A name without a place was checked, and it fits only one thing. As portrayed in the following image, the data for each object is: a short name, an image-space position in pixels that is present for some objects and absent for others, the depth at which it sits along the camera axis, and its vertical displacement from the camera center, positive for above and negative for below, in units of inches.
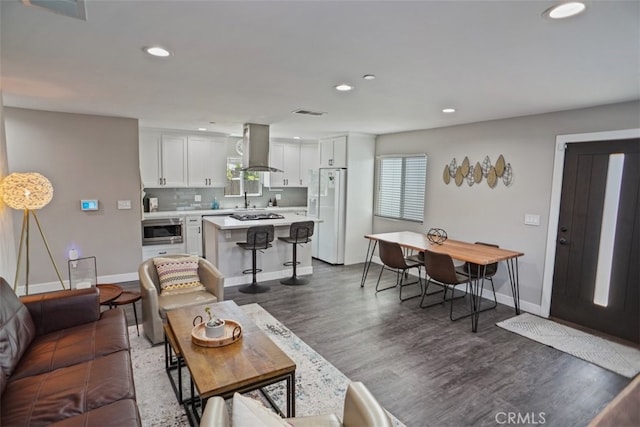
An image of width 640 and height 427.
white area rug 93.0 -62.1
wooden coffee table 74.4 -42.9
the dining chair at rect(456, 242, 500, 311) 164.4 -40.6
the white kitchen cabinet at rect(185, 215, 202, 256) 255.9 -40.6
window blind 227.8 -0.5
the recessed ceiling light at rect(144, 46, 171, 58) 86.9 +33.0
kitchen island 198.1 -42.8
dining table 151.3 -30.4
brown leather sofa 65.3 -44.2
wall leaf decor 177.5 +8.7
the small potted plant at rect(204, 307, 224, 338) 90.3 -38.9
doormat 122.0 -60.7
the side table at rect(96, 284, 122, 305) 120.6 -42.0
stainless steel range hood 210.1 +21.7
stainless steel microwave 238.1 -36.6
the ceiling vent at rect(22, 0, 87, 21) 62.2 +32.1
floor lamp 114.6 -5.2
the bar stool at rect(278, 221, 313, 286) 203.8 -32.9
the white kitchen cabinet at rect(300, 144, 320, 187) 319.9 +22.0
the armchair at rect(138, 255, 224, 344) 125.0 -45.3
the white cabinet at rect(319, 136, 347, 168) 249.9 +24.0
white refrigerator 252.5 -20.4
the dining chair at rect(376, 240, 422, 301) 180.2 -38.5
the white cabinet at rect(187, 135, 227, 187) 264.8 +15.2
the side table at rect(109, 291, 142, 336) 122.9 -44.0
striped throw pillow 140.3 -39.6
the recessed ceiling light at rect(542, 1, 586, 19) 62.2 +33.6
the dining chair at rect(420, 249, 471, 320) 155.2 -38.2
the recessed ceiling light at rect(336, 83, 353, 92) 118.2 +34.0
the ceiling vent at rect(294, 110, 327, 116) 166.2 +34.9
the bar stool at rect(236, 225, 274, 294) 187.3 -34.1
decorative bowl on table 88.4 -41.1
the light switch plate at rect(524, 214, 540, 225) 165.2 -14.5
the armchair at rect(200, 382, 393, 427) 51.6 -38.1
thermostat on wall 190.2 -15.3
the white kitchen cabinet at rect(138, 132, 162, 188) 246.1 +14.7
